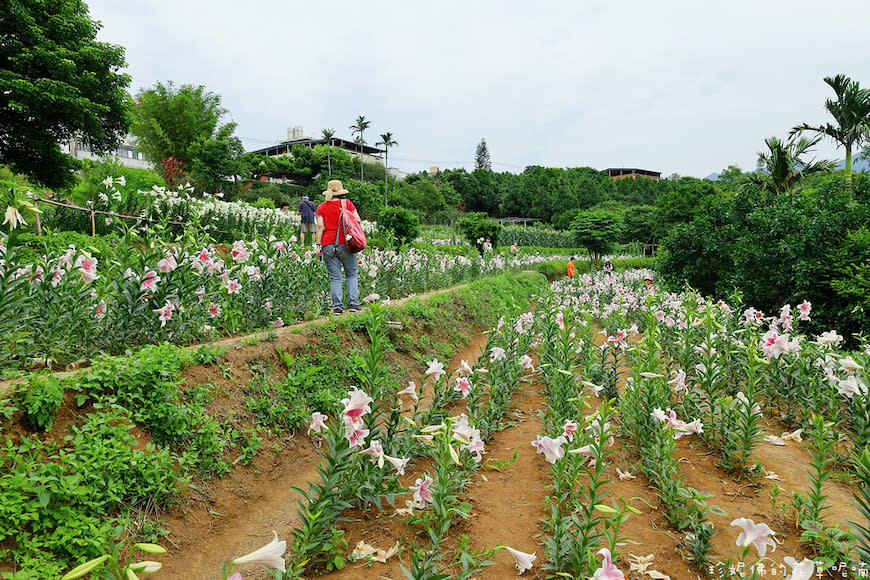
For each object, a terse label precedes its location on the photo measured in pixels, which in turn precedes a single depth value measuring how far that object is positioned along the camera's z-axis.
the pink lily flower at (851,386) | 2.70
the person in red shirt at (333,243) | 5.44
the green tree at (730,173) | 48.00
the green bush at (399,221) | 15.38
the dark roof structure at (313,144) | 70.00
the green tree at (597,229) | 24.95
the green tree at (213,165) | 29.02
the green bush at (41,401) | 2.20
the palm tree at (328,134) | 55.93
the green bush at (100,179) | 13.65
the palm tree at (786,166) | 16.92
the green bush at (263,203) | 18.69
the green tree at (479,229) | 19.94
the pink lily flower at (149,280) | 3.22
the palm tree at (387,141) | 52.12
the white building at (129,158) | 49.17
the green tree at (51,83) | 11.73
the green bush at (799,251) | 6.29
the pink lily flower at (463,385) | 3.01
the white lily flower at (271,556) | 1.29
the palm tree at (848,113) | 17.16
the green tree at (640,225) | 42.02
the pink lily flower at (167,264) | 3.31
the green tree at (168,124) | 33.75
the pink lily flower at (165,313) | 3.28
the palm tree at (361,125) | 53.08
